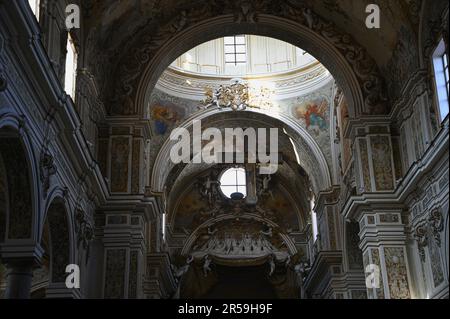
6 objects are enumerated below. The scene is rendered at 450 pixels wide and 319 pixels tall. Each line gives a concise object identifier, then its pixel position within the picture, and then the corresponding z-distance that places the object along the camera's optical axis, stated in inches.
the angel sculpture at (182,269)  1152.3
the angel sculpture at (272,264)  1190.5
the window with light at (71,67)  591.2
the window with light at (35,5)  490.6
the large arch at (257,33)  715.4
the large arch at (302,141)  995.3
